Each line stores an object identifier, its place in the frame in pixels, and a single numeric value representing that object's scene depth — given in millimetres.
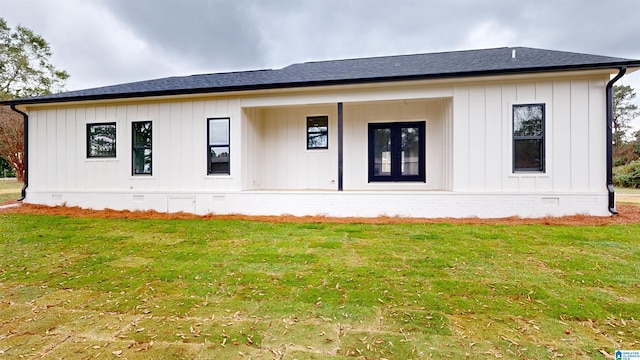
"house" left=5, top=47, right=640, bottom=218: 6855
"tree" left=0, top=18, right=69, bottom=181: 21203
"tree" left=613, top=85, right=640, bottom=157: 30547
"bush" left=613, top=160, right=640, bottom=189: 16077
